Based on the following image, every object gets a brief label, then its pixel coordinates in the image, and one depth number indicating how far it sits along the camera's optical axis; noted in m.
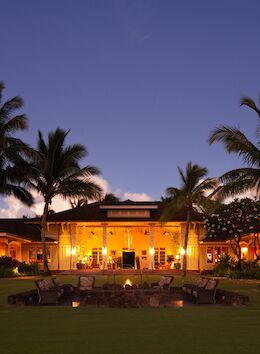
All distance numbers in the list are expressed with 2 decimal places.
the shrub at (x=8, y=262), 33.75
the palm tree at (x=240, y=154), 22.50
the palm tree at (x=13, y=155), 29.56
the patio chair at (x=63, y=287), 19.19
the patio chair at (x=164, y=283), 21.61
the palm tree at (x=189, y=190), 35.56
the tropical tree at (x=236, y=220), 32.81
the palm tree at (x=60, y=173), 34.12
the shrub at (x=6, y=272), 32.09
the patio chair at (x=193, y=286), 18.42
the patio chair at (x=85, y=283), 20.62
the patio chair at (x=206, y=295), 17.44
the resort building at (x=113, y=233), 39.24
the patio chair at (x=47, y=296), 17.11
